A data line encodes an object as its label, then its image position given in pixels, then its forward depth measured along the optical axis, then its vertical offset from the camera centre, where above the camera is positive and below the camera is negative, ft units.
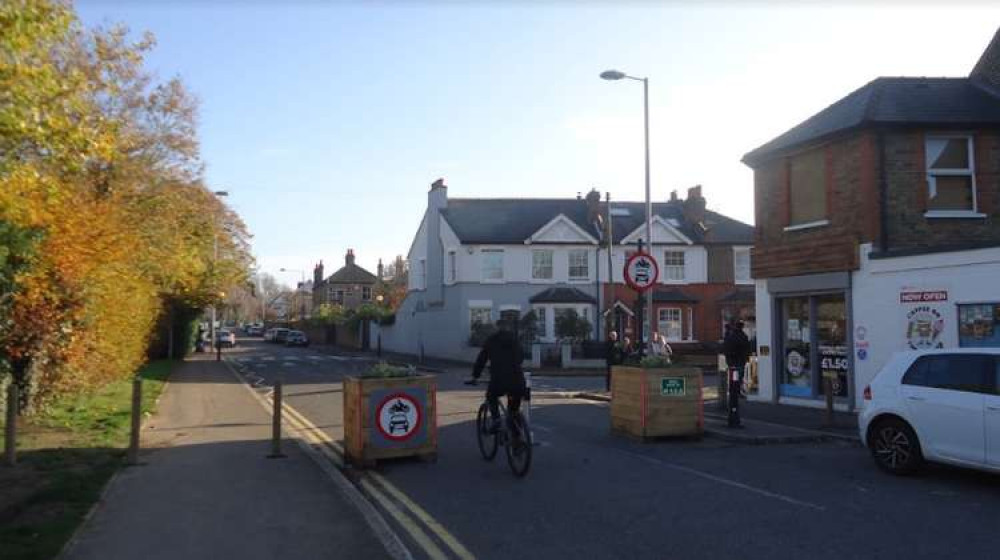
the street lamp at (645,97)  68.49 +20.81
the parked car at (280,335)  238.66 +0.23
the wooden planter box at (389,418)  33.71 -3.40
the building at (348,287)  350.43 +20.82
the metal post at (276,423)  36.81 -3.95
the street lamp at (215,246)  118.03 +13.38
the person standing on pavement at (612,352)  72.58 -1.35
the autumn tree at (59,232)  31.91 +5.14
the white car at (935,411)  28.78 -2.69
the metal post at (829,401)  46.16 -3.57
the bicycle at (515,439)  31.19 -4.02
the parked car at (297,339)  223.71 -0.86
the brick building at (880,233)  48.39 +6.92
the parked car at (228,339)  209.05 -0.88
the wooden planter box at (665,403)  40.73 -3.26
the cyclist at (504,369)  32.58 -1.30
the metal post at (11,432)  31.71 -3.78
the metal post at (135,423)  34.01 -3.60
